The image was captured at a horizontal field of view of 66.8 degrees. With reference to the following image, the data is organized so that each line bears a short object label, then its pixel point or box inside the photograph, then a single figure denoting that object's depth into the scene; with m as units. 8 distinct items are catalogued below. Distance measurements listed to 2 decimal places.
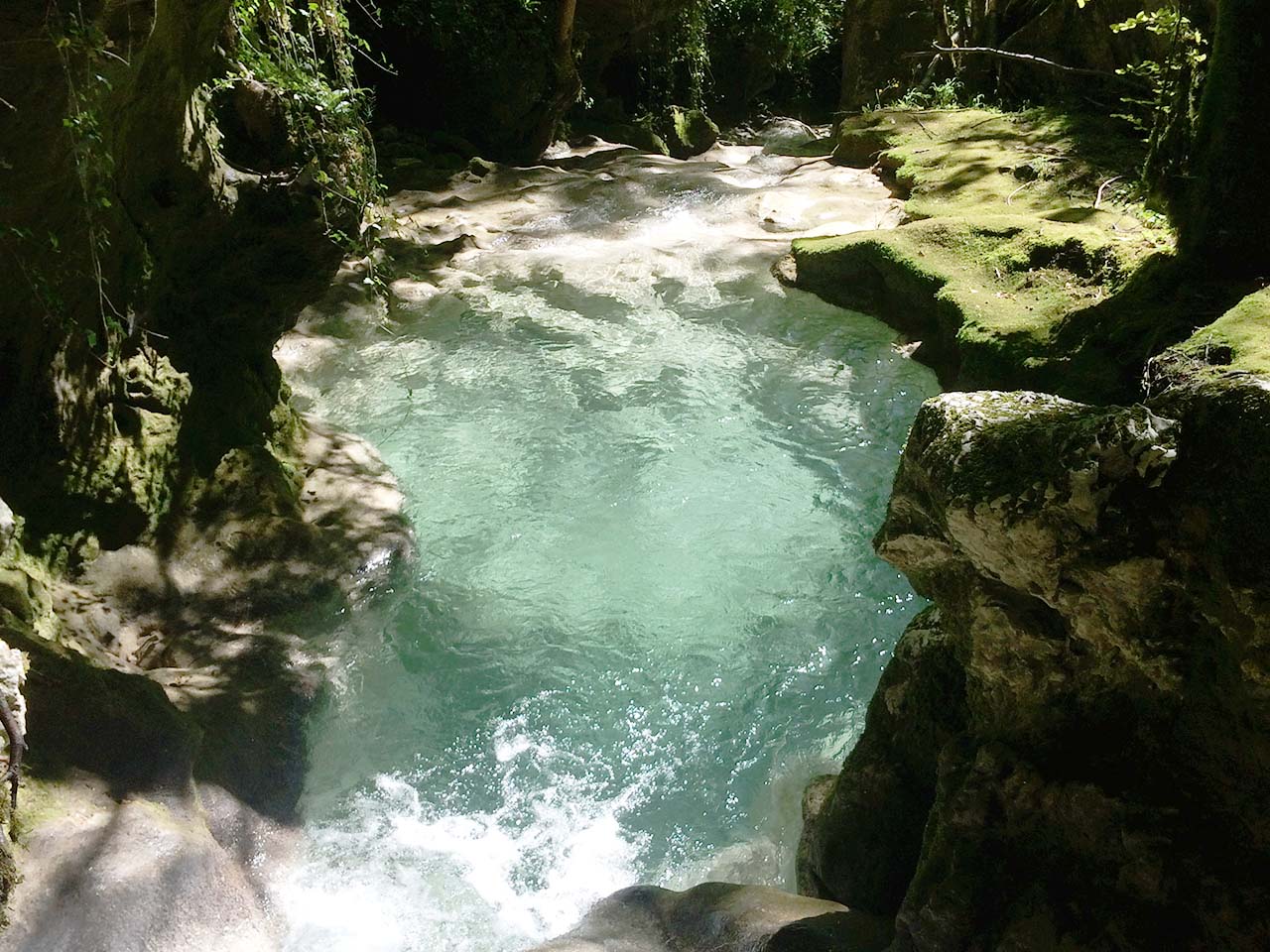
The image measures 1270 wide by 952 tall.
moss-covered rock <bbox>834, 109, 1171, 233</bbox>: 7.45
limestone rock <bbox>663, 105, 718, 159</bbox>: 15.71
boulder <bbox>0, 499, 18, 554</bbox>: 2.45
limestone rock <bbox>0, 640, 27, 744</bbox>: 2.36
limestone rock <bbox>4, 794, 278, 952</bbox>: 2.53
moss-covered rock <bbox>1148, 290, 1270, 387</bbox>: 3.51
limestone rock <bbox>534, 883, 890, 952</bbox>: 2.62
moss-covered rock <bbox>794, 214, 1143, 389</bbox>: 5.56
